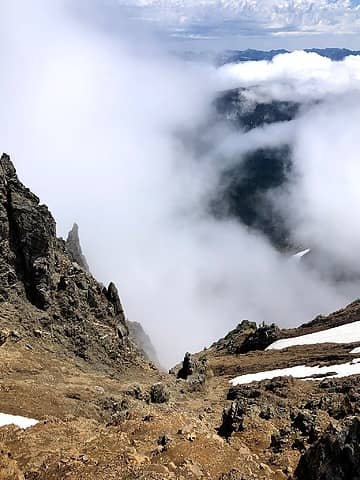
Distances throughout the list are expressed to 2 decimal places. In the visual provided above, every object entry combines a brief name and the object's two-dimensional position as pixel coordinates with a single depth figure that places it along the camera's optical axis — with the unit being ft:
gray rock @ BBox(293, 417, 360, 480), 64.44
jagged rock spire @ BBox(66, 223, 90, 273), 343.38
